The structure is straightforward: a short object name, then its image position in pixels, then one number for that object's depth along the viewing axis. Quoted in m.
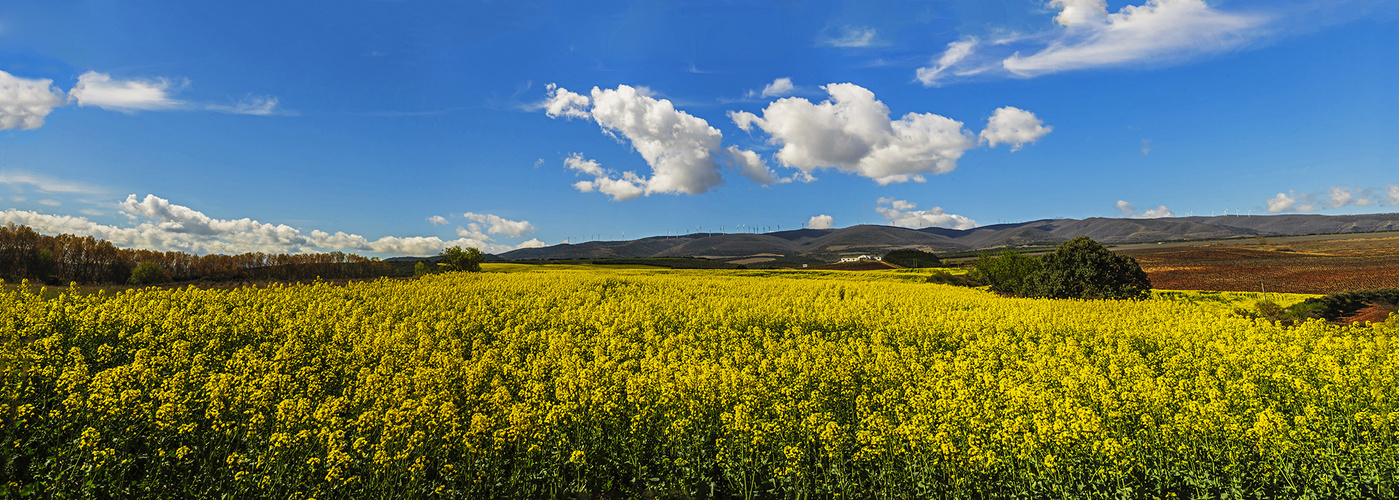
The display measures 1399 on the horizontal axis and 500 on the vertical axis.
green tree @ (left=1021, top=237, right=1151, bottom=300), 33.25
